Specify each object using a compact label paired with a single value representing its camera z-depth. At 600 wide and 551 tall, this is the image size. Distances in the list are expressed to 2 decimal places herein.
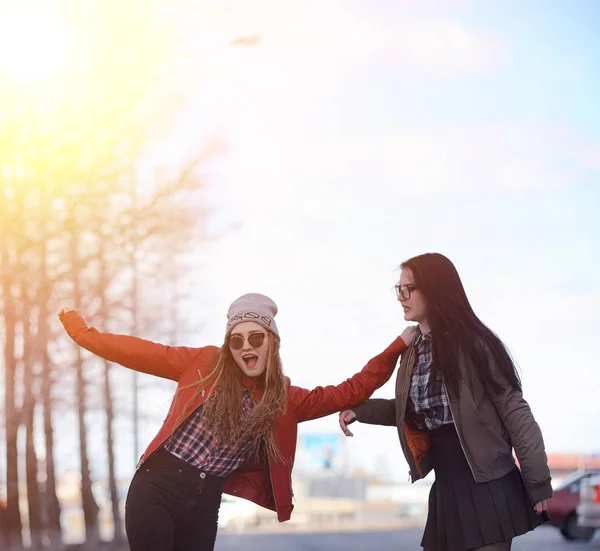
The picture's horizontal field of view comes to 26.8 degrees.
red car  24.22
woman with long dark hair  6.24
